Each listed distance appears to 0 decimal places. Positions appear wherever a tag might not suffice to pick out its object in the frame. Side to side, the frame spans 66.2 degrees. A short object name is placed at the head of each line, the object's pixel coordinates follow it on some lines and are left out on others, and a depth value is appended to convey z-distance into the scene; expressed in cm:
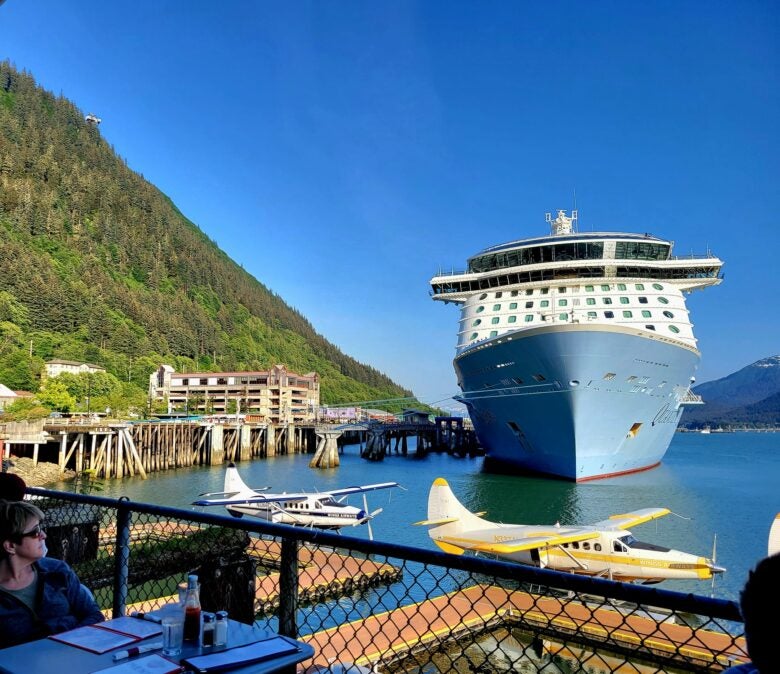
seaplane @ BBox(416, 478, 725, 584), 1547
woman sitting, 311
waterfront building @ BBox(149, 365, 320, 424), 10806
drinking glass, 258
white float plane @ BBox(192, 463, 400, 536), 2427
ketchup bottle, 268
